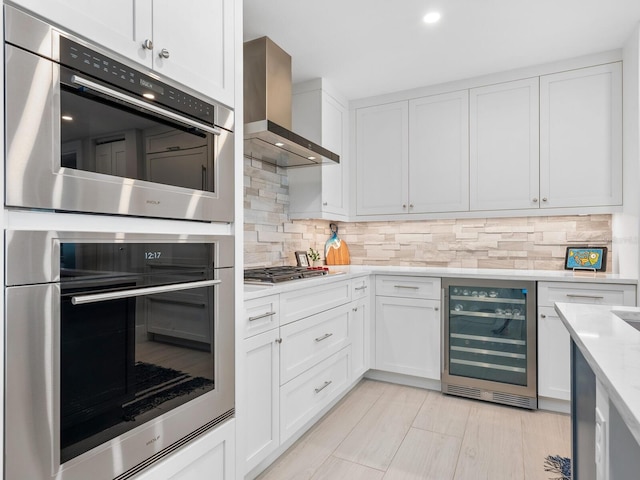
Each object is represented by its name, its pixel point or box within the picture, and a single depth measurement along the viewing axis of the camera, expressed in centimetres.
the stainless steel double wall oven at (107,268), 86
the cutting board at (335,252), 359
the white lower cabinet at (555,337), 246
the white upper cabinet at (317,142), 307
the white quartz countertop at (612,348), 58
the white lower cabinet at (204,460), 119
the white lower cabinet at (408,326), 286
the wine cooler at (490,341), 261
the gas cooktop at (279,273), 206
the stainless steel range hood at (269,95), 235
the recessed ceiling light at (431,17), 221
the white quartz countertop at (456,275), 195
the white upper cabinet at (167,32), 97
